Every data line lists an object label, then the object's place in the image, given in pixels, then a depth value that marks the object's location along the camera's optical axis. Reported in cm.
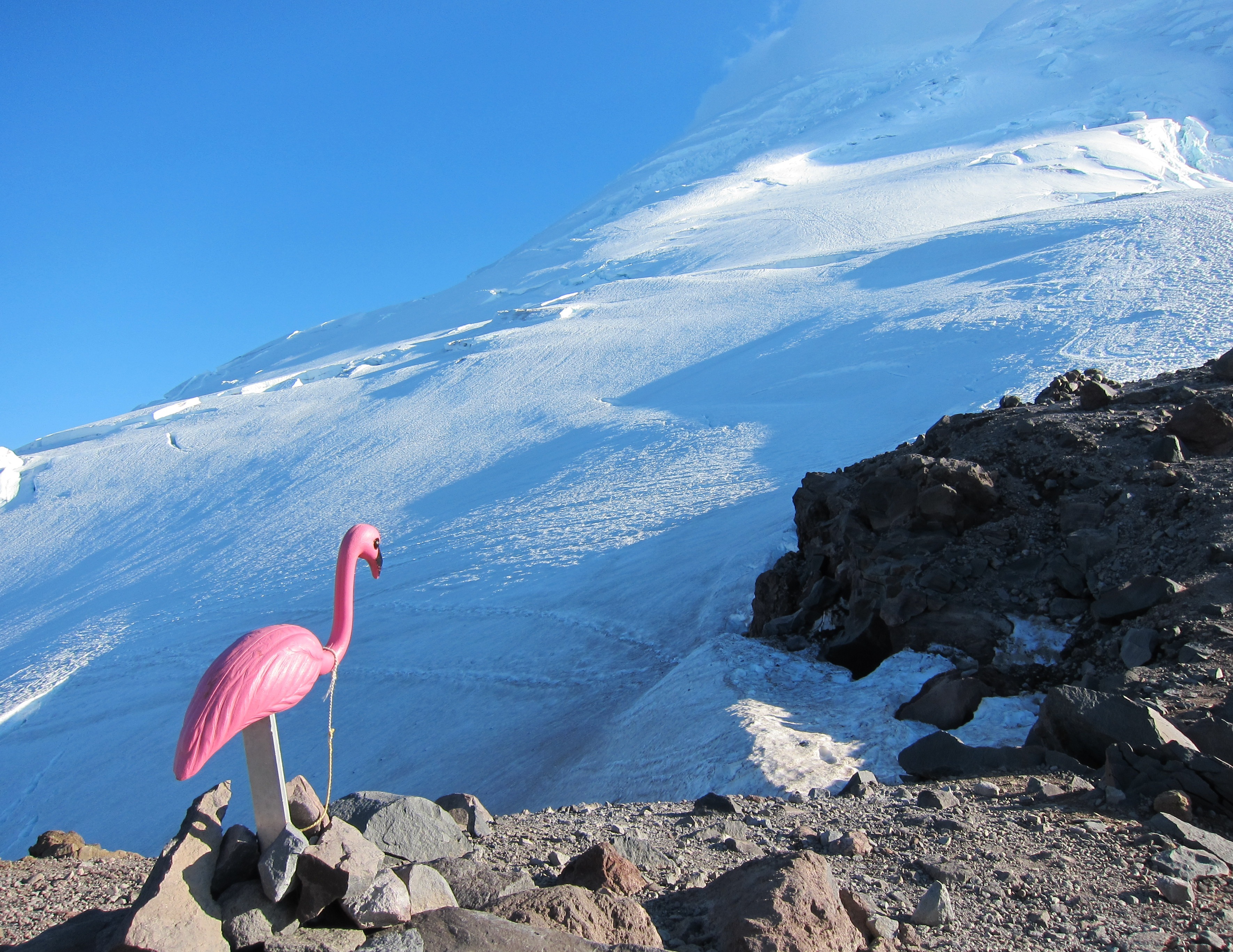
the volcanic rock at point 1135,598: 619
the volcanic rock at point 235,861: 341
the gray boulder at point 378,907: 312
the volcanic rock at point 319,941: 299
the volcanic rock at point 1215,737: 440
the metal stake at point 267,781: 346
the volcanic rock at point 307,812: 363
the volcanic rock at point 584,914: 313
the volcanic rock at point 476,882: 349
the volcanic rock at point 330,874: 317
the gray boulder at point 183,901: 291
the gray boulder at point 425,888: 331
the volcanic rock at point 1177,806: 405
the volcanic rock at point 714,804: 509
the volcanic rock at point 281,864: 325
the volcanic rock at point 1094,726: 455
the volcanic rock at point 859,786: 521
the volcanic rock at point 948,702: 627
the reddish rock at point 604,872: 367
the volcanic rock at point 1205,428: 745
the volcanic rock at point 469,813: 468
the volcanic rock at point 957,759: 519
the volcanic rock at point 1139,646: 585
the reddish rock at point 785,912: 291
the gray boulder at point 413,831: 404
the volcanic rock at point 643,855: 404
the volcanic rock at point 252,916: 313
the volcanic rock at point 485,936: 285
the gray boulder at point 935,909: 329
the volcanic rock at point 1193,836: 369
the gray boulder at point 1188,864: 352
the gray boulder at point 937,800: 462
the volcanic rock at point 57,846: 519
